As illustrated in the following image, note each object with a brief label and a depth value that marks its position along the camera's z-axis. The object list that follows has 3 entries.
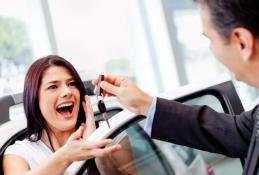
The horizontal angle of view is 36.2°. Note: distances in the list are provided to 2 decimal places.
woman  1.69
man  1.39
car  1.43
